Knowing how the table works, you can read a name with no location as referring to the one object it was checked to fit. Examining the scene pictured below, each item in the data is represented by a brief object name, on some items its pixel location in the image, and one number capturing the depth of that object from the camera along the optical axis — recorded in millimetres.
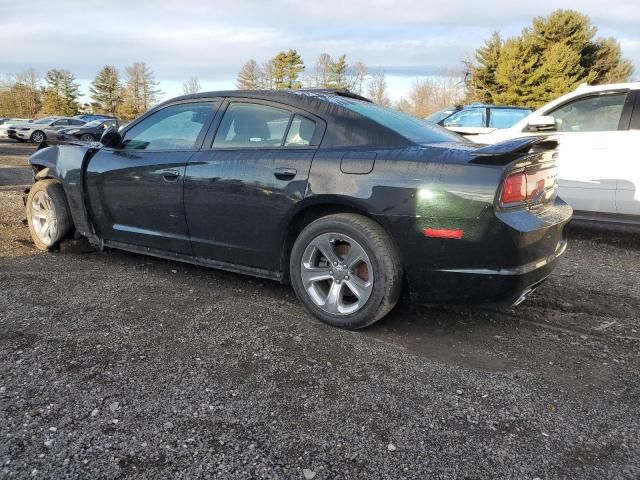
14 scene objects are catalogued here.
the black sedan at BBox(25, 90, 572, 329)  2805
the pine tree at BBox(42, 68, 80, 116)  66875
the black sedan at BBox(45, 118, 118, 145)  26172
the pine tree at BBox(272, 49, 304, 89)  59844
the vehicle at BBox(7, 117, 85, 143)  27172
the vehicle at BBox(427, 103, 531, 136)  11312
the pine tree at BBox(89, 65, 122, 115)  71938
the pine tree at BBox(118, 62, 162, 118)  72188
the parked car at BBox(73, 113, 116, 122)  32097
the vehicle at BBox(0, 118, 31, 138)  28578
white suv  5375
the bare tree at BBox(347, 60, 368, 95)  59375
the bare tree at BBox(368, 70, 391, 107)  56541
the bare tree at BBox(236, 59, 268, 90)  62125
